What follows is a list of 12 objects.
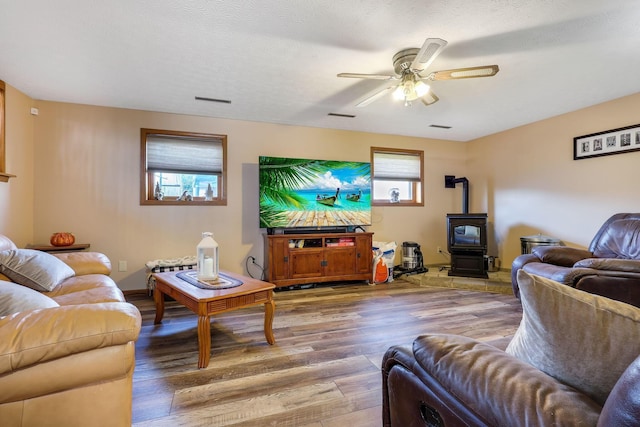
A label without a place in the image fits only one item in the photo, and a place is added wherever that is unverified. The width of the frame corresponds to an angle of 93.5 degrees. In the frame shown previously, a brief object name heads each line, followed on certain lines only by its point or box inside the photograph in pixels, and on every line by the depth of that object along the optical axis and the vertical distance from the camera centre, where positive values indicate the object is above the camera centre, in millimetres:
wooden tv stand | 4105 -662
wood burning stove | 4508 -504
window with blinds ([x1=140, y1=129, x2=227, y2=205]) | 3992 +608
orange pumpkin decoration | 3350 -297
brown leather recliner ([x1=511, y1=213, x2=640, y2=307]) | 2178 -462
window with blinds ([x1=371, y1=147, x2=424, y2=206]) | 5234 +613
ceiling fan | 2039 +1075
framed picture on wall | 3434 +818
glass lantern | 2570 -429
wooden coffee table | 2086 -651
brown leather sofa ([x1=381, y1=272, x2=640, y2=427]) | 636 -418
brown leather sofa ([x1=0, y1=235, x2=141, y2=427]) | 1098 -592
